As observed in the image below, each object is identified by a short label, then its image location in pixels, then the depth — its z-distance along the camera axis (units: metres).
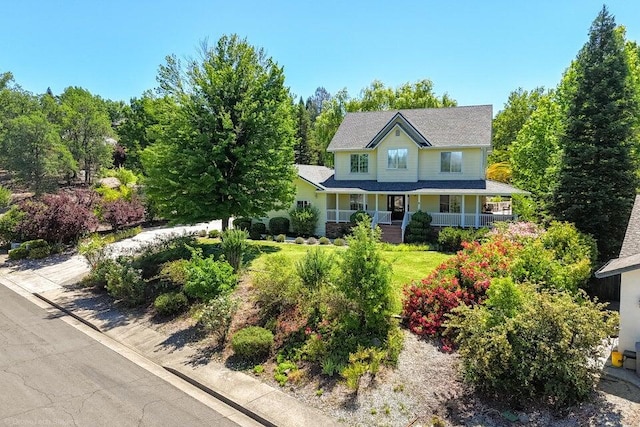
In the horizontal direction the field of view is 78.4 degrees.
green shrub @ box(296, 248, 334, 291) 12.12
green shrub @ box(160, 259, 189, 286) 13.90
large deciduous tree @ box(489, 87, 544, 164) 49.47
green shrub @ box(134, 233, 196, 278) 15.93
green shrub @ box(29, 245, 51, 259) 21.61
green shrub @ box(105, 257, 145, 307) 14.22
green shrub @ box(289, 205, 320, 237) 27.73
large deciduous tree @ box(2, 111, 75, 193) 39.94
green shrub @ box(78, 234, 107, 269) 16.92
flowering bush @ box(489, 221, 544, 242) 15.23
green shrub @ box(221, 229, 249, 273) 14.98
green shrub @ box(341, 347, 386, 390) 8.45
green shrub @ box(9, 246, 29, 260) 21.48
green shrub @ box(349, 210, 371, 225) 26.31
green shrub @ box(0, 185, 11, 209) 31.47
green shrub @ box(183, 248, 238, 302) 12.14
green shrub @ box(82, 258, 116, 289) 15.81
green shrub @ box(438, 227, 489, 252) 22.28
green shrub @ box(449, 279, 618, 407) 7.50
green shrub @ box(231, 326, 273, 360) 9.99
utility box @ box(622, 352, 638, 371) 8.80
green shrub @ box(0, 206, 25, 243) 23.12
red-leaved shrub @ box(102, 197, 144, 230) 26.88
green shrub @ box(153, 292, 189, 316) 12.96
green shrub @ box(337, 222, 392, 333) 9.84
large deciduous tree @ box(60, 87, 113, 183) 45.84
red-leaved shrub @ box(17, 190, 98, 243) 22.05
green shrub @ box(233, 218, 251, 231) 27.47
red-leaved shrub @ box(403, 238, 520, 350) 10.54
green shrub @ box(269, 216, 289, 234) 28.09
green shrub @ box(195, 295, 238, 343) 11.09
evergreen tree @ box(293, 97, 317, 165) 60.97
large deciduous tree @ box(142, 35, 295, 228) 17.39
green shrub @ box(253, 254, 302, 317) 11.68
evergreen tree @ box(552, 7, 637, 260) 17.89
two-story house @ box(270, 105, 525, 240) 26.47
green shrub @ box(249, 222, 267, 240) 27.27
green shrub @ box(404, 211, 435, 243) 25.25
